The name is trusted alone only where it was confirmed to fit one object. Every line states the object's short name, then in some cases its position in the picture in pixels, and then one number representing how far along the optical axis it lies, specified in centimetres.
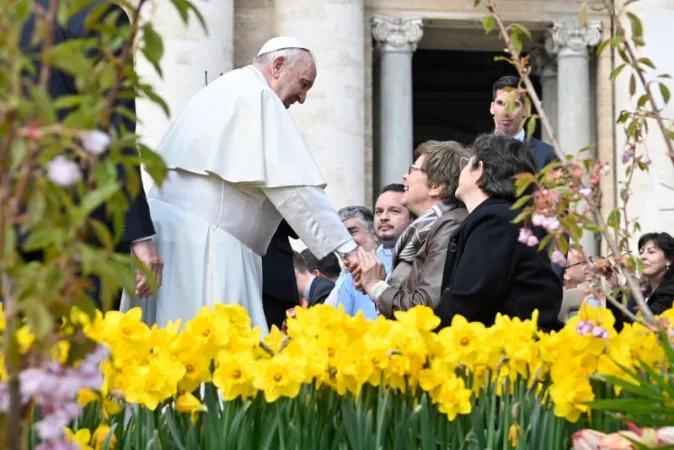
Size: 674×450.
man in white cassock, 1043
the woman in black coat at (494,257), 909
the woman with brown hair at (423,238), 1013
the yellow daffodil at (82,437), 564
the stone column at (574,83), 3294
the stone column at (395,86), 3272
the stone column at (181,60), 2820
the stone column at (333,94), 3006
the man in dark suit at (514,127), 1456
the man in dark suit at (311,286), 1573
